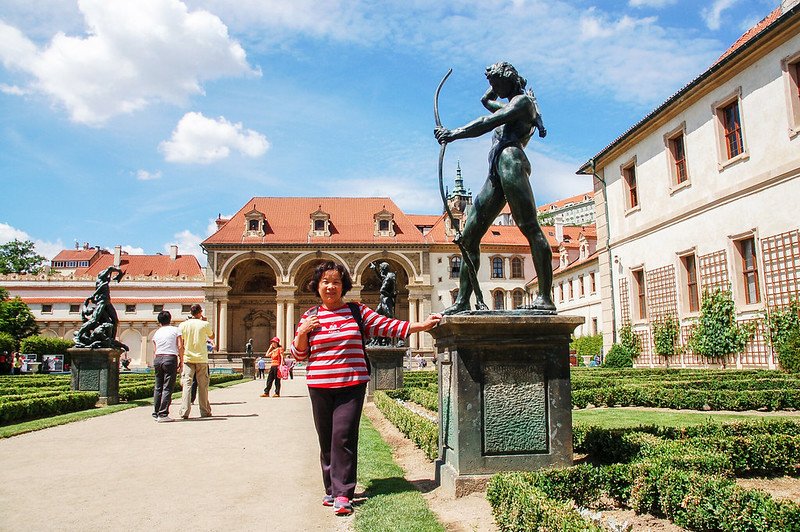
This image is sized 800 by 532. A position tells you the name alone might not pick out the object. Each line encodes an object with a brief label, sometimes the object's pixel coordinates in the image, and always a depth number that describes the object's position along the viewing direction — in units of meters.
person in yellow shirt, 9.43
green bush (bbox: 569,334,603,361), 33.93
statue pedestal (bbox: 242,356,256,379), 29.75
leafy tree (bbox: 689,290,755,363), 16.44
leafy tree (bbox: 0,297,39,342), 41.34
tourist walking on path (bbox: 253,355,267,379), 28.88
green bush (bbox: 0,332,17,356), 31.83
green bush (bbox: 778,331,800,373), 14.14
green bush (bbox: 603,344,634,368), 21.83
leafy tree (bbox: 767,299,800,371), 14.23
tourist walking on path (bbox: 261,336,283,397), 14.57
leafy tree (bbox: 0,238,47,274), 66.06
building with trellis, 14.80
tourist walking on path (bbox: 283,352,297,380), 25.99
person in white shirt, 9.20
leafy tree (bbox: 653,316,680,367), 19.41
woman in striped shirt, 4.16
